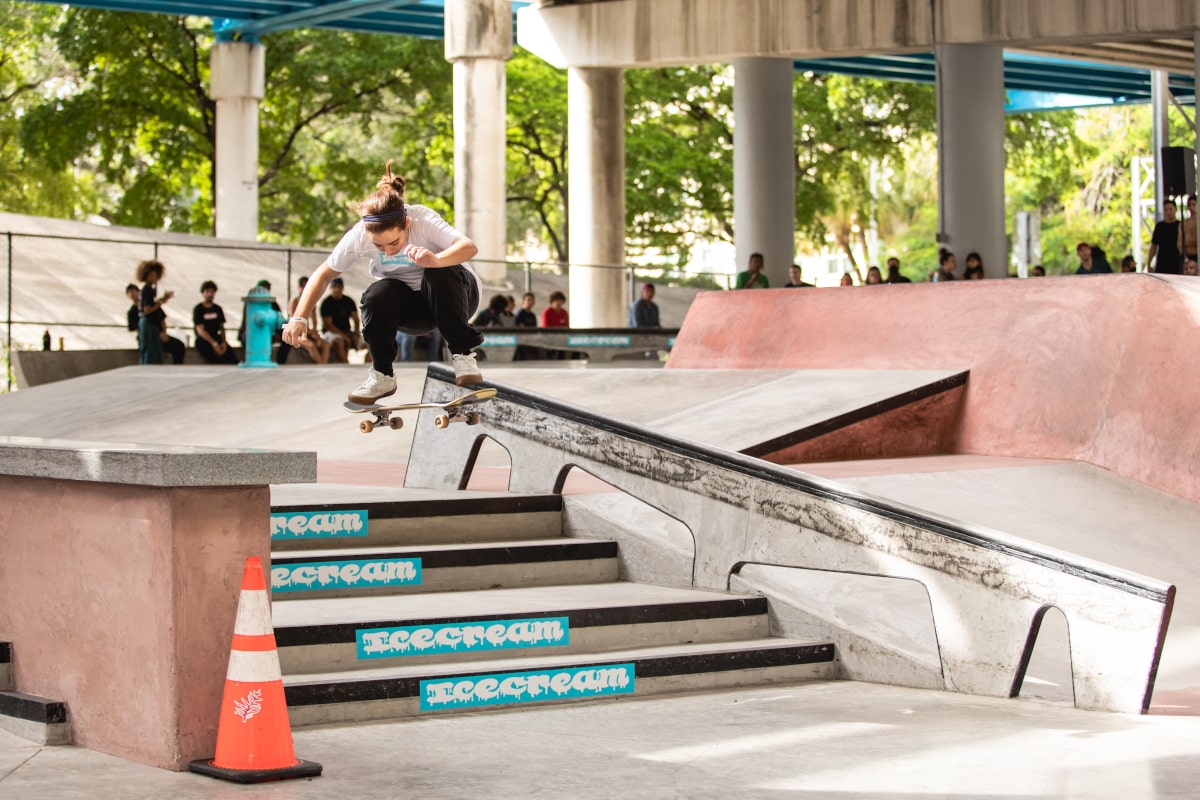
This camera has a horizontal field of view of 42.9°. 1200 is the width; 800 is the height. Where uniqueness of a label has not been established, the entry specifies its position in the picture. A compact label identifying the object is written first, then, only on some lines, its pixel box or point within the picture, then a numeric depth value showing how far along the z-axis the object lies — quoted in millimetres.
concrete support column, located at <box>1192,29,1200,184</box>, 24469
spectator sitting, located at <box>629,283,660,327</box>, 25419
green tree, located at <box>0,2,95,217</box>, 41219
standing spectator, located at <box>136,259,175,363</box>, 18781
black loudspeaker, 19438
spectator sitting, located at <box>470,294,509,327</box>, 23336
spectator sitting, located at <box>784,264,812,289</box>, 22731
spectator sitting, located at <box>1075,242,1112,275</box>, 19797
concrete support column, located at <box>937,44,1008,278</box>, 26016
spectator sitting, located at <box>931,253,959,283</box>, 22391
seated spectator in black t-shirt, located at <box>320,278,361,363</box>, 21703
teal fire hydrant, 18859
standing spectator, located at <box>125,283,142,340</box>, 20672
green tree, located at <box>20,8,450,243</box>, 36625
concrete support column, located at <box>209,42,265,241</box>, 34875
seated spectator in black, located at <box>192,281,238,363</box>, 21047
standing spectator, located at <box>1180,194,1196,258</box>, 17219
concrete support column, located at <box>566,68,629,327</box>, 30500
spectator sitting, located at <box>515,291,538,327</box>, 23906
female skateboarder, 7918
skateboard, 9023
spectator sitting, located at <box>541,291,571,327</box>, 24703
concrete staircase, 6535
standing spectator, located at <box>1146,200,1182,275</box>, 16438
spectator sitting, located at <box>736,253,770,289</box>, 22453
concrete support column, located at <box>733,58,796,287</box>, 28547
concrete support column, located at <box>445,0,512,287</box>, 30422
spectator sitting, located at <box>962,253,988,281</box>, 20422
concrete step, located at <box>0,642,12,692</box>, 6121
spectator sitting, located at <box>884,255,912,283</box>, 22672
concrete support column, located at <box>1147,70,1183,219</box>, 34594
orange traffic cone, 5238
